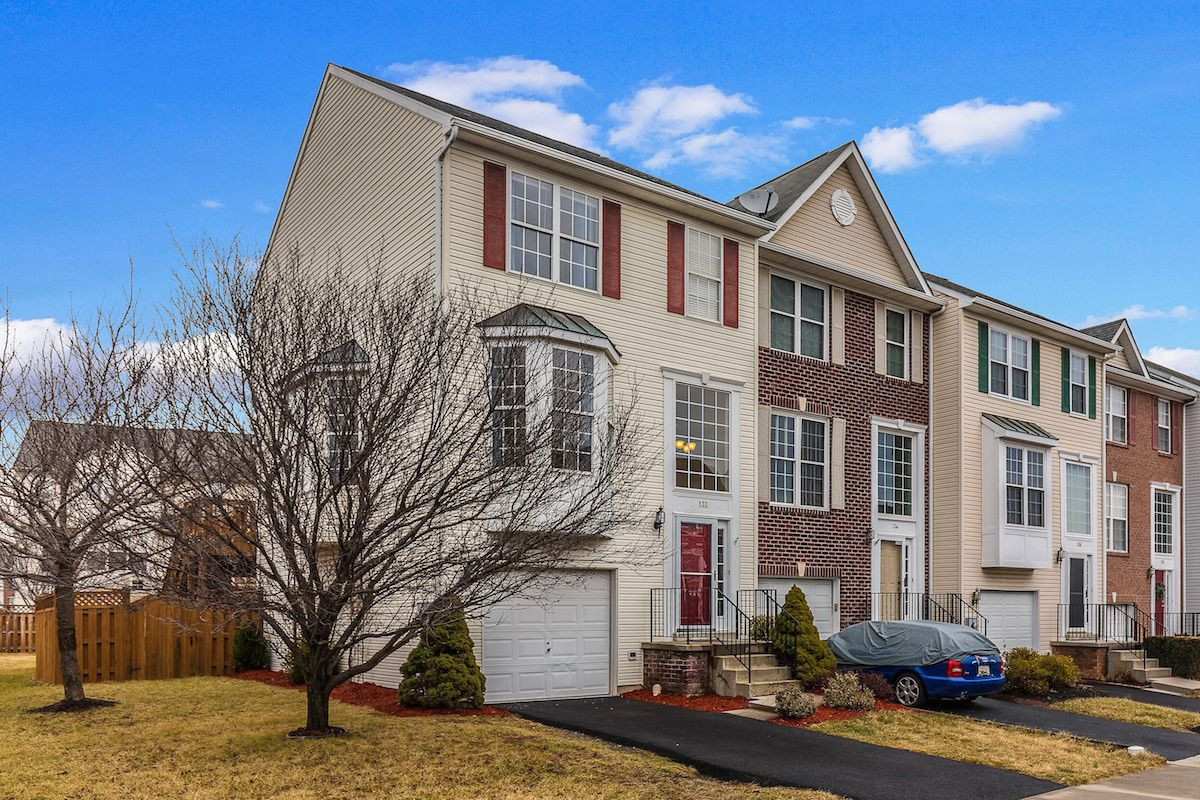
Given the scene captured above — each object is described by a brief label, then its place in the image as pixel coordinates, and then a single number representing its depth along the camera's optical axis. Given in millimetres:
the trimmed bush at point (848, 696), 16609
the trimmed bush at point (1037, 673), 20172
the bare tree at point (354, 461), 11648
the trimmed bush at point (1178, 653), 24562
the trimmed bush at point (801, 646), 18250
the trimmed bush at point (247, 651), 20438
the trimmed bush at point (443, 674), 15133
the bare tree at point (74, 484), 12914
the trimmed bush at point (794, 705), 15781
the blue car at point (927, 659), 17562
